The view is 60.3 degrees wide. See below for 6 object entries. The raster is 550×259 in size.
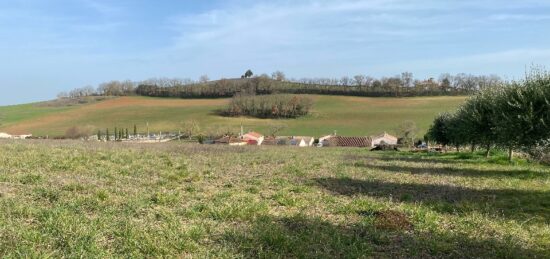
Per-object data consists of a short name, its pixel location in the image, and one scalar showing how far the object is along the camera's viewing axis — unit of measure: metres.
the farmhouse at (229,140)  106.89
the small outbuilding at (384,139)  117.44
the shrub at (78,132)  119.76
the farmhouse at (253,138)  111.79
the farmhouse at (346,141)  114.18
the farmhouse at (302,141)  111.48
